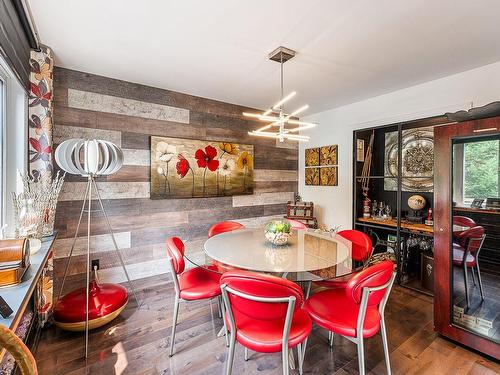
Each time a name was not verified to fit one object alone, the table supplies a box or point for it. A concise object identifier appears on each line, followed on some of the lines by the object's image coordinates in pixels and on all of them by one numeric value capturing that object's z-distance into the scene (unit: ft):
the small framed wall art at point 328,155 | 12.92
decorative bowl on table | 6.88
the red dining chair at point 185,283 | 6.20
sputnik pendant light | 7.00
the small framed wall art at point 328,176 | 12.94
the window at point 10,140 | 6.39
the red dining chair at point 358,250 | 6.56
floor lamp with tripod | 6.95
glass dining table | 5.29
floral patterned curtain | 7.14
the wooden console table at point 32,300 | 3.56
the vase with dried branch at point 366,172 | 12.09
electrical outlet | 8.59
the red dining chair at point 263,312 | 4.25
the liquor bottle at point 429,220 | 9.78
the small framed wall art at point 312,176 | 13.89
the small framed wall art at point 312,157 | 13.88
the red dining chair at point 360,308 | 4.66
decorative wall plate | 10.15
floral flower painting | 10.36
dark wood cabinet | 6.56
